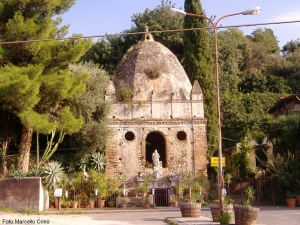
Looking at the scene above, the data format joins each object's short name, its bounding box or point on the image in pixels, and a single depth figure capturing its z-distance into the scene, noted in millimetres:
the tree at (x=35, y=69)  20734
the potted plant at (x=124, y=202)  23922
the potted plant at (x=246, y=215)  13031
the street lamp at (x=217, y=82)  14015
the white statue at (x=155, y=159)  25656
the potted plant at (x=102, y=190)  24141
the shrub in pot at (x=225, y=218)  13735
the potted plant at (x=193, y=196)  16609
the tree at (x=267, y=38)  61297
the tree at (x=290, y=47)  61159
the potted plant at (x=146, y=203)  23688
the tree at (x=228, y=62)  45159
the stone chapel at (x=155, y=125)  25902
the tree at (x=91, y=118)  25281
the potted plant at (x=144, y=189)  24547
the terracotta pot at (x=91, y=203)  23969
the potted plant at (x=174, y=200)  24319
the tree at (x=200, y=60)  33344
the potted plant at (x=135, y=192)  24625
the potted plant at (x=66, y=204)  23675
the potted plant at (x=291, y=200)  22925
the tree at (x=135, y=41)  43125
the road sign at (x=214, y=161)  24172
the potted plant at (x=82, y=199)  24094
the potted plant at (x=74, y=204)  23688
